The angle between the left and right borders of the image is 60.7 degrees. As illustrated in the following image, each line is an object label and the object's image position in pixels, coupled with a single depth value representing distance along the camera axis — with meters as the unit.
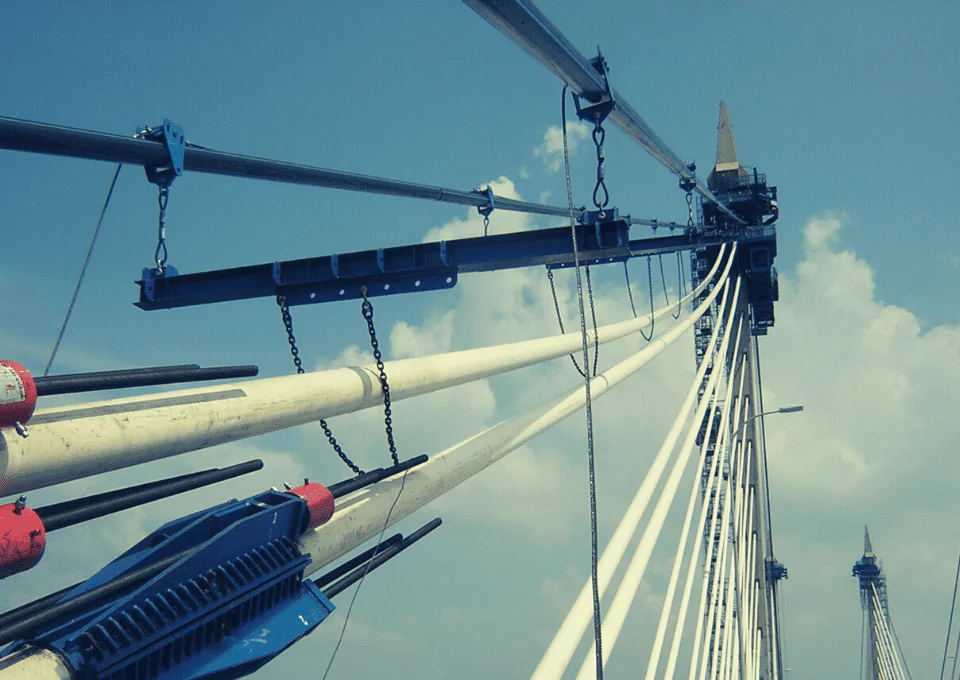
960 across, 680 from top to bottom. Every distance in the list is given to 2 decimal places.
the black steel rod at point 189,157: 4.16
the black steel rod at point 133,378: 2.78
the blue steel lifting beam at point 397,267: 7.34
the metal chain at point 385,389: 4.49
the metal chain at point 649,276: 13.52
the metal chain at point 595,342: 8.27
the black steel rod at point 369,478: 4.25
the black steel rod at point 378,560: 4.22
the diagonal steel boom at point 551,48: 5.12
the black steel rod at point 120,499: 3.04
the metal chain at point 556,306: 8.50
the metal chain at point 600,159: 6.82
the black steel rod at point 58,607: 2.71
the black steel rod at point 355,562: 4.26
